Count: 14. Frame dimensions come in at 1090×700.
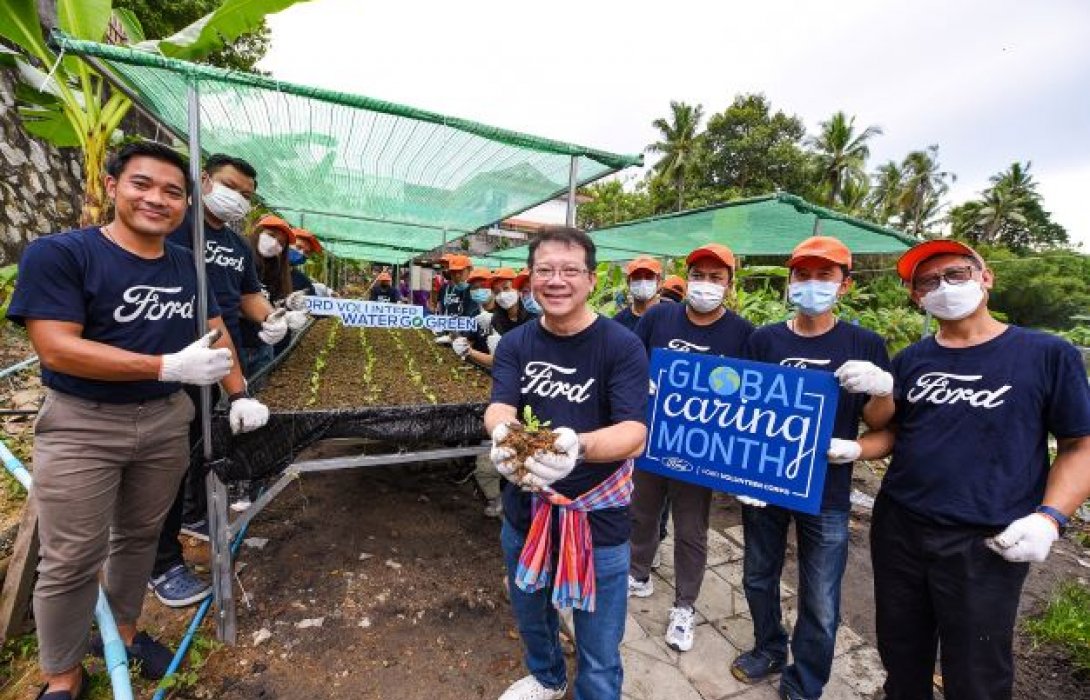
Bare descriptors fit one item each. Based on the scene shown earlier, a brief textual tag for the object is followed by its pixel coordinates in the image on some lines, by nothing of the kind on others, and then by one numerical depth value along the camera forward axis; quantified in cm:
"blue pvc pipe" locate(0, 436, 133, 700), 192
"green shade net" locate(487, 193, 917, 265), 411
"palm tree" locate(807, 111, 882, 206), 2709
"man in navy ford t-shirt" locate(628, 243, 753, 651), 275
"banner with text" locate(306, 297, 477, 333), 302
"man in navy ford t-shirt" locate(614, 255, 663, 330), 393
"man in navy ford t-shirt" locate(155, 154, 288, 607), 283
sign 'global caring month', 217
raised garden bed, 252
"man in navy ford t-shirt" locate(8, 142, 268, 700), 183
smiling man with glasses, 180
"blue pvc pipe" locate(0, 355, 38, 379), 402
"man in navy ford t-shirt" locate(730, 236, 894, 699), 215
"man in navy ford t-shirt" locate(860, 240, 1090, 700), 169
